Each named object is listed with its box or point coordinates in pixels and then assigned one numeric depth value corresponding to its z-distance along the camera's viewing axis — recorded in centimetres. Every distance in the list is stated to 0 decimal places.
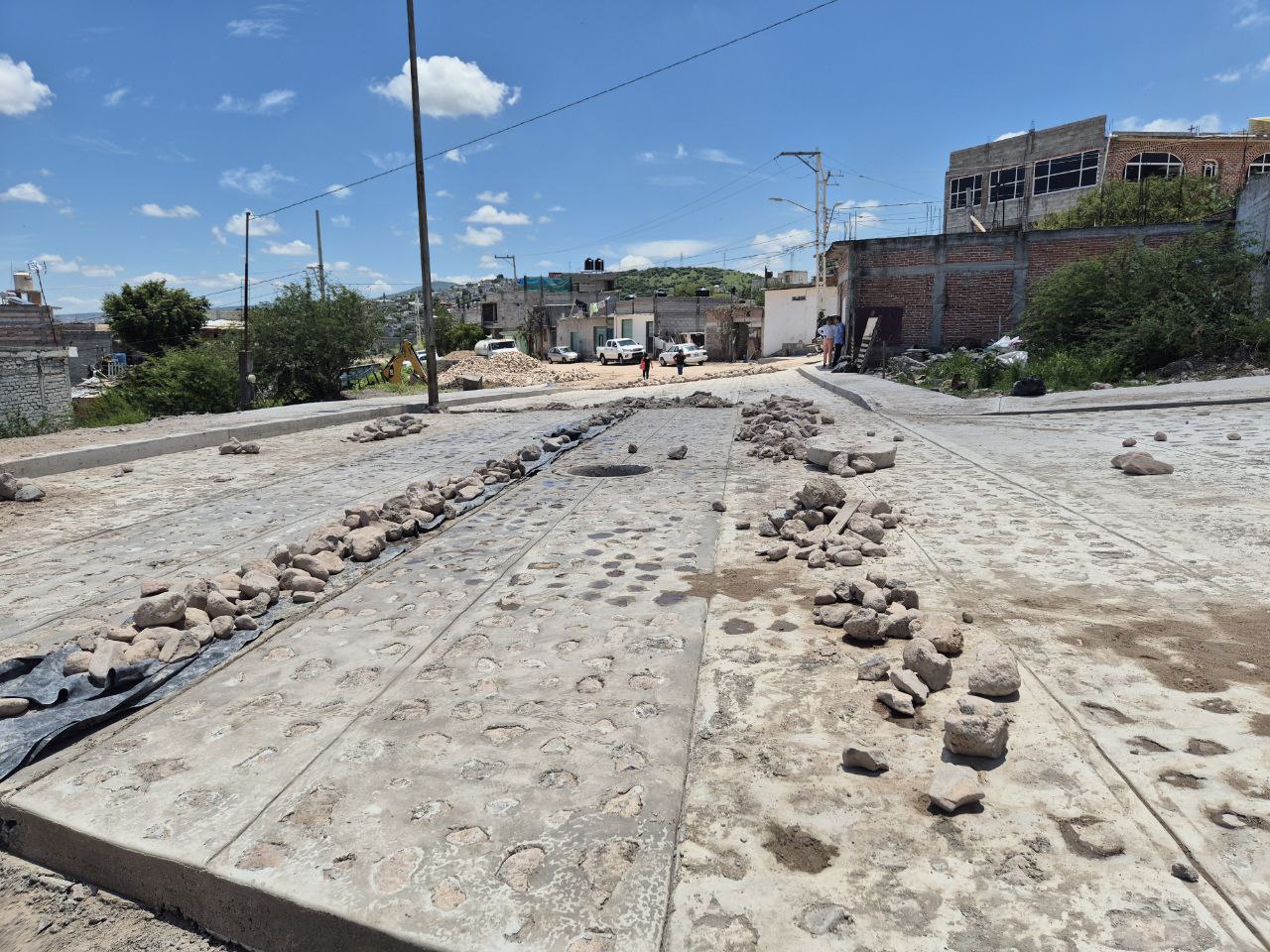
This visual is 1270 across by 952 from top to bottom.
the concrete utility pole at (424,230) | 1584
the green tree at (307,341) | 2627
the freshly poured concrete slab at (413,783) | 183
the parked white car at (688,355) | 4378
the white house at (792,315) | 4403
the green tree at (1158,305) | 1538
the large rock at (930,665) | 277
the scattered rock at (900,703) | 262
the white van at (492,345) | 5088
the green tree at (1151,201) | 2970
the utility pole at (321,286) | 2727
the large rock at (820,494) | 538
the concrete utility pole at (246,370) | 2436
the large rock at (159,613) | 351
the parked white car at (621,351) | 4941
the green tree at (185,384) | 2384
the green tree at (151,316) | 4281
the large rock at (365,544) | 483
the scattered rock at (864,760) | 229
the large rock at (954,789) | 207
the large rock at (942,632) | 303
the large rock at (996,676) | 269
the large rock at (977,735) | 228
